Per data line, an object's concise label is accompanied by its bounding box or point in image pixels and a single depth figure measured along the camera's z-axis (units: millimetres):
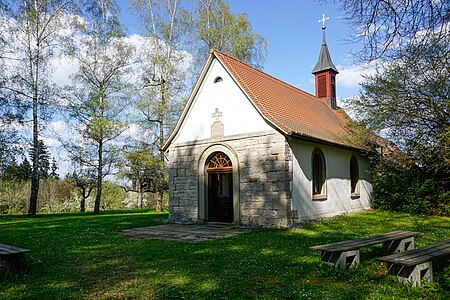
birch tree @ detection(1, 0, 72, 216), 18531
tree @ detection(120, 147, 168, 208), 21984
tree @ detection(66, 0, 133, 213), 21875
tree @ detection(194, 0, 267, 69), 22609
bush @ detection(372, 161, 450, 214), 15047
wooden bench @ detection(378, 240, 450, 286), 4711
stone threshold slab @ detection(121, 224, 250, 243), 10045
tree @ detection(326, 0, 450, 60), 4574
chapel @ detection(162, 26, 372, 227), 11578
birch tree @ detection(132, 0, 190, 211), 22094
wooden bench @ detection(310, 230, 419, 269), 5781
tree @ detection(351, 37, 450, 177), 13412
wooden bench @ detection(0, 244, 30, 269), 6069
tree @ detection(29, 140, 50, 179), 18672
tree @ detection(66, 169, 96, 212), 23316
